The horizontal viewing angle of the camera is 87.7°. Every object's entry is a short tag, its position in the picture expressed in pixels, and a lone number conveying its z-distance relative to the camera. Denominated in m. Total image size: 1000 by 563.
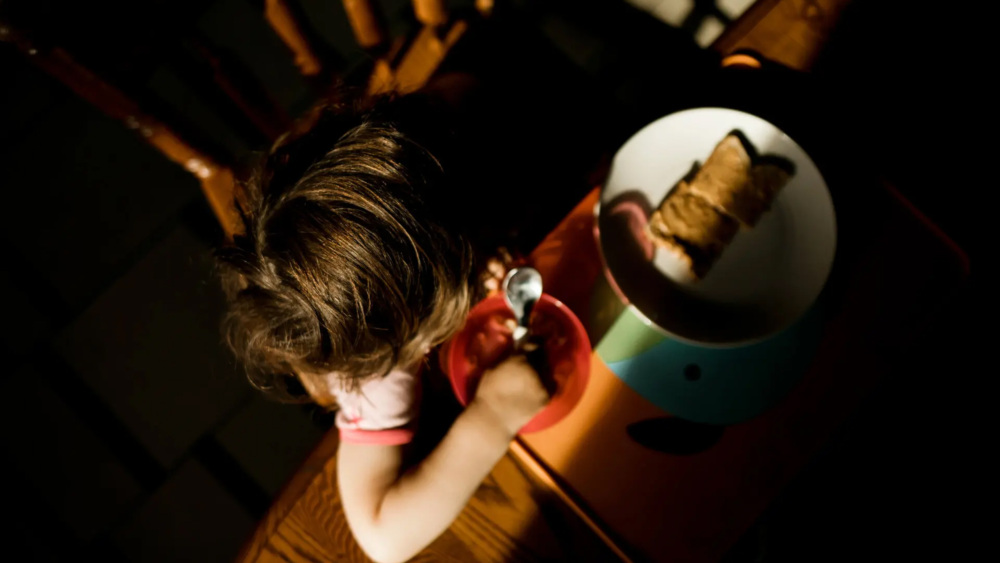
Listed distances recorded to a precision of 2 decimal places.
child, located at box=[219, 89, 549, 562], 0.57
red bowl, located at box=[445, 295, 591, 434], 0.60
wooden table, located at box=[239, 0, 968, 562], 0.58
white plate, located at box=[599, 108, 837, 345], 0.57
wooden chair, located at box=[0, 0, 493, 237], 0.61
